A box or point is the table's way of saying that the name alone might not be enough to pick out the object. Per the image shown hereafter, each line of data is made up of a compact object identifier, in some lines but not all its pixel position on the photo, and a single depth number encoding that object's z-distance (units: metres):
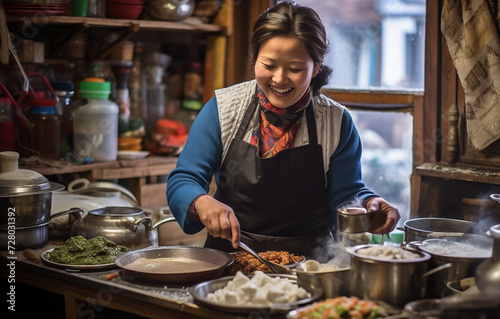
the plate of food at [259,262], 2.49
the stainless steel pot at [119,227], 3.04
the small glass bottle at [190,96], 4.73
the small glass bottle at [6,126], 3.68
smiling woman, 2.75
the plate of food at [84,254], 2.64
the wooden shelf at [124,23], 3.74
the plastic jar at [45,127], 3.79
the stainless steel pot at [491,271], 1.97
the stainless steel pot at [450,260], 2.16
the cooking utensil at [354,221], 2.32
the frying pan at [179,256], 2.40
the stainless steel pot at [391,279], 2.07
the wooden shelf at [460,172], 3.41
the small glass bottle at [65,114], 4.03
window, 3.99
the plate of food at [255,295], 2.04
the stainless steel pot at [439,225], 2.79
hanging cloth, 3.36
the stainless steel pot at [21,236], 3.08
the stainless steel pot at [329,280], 2.17
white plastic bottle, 4.08
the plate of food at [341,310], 1.93
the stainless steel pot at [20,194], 3.05
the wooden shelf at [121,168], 3.81
